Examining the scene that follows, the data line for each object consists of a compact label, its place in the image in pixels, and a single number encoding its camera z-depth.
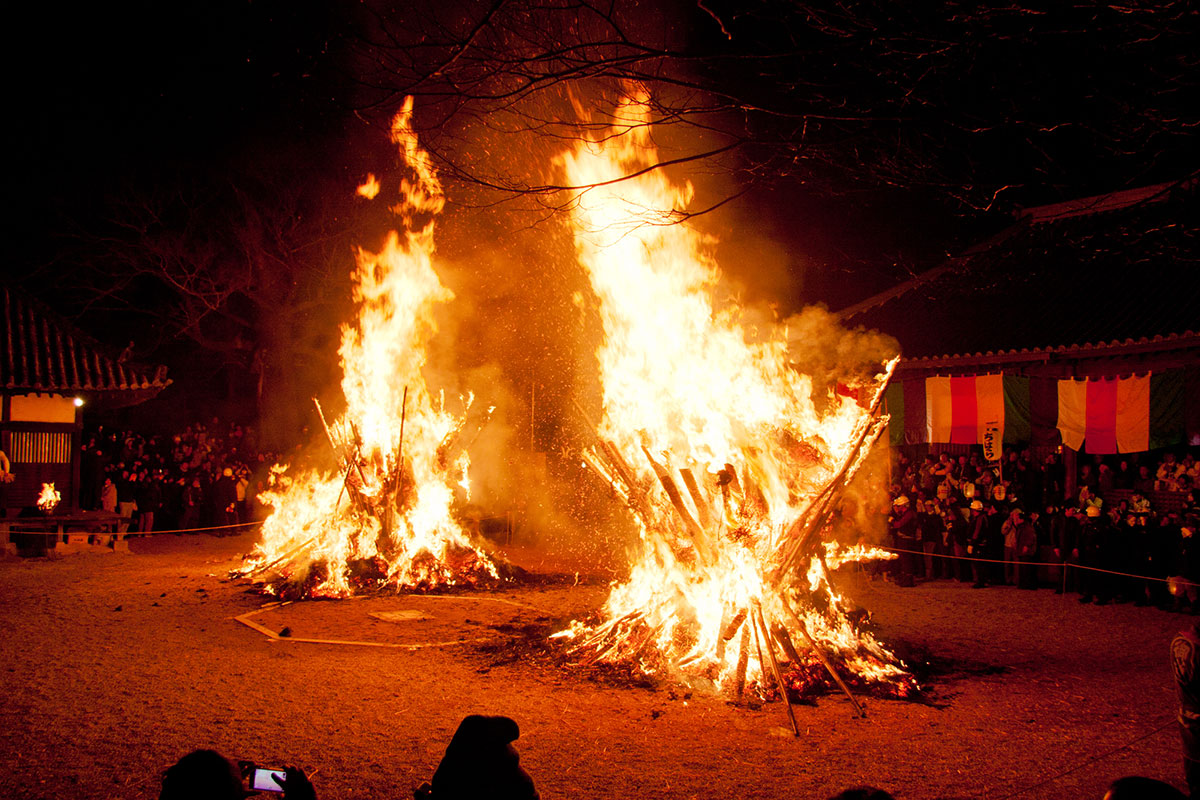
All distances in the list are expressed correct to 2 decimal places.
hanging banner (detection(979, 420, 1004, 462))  13.52
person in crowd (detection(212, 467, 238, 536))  18.61
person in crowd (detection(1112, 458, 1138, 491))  12.84
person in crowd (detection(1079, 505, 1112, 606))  11.22
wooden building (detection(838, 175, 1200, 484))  11.62
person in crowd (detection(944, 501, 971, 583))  13.04
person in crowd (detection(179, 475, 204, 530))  18.17
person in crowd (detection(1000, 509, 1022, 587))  12.52
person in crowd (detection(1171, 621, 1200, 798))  4.54
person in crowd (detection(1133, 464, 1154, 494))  12.45
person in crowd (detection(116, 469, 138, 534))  18.00
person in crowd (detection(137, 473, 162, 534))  17.34
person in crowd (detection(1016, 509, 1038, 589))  12.26
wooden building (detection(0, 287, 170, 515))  15.91
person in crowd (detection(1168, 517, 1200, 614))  10.32
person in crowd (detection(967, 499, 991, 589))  12.77
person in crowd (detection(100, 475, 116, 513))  17.66
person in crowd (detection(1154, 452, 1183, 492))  11.94
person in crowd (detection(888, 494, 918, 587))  13.36
